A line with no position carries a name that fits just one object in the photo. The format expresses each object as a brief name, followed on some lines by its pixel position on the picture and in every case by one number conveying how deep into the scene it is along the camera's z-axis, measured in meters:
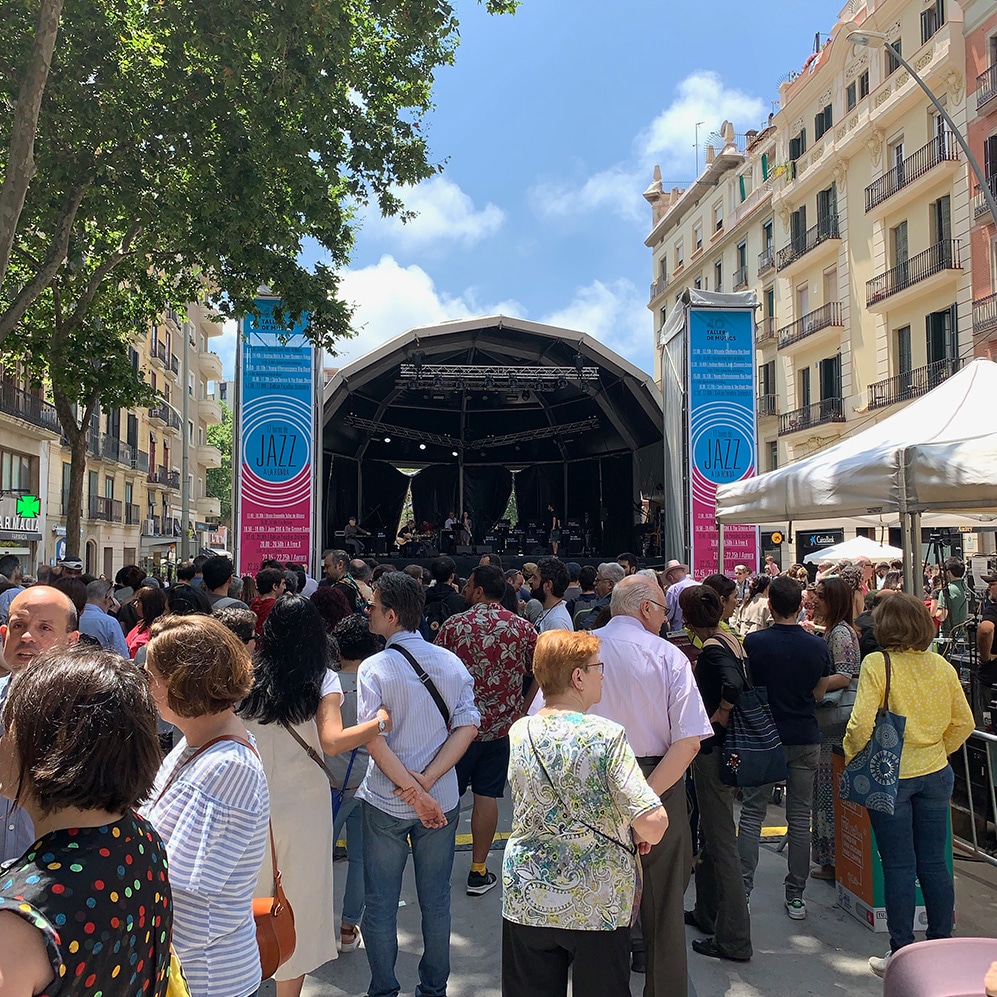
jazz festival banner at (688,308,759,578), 12.75
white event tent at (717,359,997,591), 4.56
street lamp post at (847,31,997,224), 10.73
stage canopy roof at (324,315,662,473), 16.30
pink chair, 1.82
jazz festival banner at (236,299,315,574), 11.54
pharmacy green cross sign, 16.14
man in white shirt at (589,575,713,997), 3.00
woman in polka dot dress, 1.21
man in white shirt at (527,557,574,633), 5.43
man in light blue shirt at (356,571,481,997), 3.17
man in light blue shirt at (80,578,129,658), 4.87
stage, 16.95
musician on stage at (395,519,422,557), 20.02
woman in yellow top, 3.48
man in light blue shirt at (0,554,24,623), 7.01
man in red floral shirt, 4.49
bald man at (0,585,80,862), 2.88
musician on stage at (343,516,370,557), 18.86
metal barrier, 4.52
